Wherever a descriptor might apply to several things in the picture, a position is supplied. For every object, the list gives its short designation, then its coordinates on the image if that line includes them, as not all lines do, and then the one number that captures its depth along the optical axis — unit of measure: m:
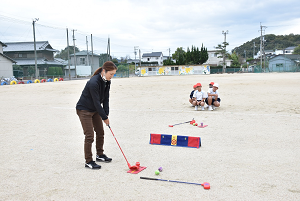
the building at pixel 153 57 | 102.81
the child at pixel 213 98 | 9.22
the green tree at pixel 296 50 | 95.25
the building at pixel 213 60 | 85.00
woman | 3.79
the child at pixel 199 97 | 9.29
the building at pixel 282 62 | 61.50
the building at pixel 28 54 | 50.22
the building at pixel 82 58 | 72.41
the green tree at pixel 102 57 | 78.52
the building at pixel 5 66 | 39.44
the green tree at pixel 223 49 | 71.00
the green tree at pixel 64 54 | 101.16
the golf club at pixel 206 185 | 3.12
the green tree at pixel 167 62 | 67.73
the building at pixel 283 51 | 109.28
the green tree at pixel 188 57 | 68.31
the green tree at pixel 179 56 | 69.67
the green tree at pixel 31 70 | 47.67
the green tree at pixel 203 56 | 68.32
